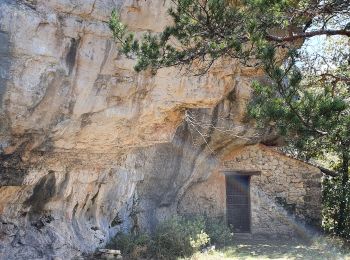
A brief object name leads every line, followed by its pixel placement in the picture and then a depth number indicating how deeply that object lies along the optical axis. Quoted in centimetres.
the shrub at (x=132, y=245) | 882
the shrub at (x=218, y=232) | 1112
